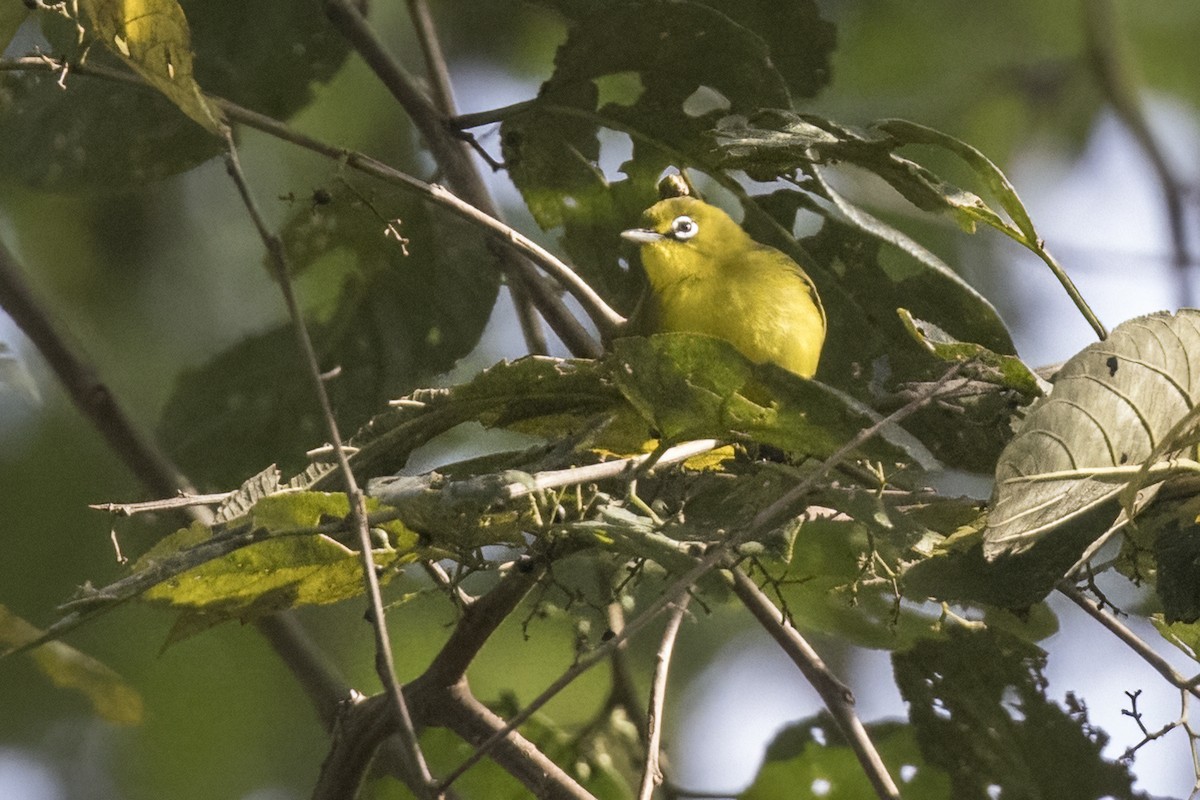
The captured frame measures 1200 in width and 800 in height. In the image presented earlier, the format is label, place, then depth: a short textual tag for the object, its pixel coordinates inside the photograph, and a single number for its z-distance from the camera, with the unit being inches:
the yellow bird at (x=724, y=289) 200.0
